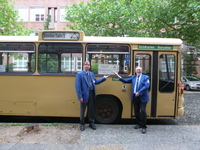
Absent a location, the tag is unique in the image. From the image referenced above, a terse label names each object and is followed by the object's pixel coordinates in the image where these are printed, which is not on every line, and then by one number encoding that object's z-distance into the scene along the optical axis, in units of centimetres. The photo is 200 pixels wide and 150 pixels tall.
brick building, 3284
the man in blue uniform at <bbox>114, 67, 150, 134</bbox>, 612
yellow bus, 699
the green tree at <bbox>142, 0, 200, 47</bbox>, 1546
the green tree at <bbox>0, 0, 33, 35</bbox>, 1845
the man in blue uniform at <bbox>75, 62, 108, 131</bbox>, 607
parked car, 2144
